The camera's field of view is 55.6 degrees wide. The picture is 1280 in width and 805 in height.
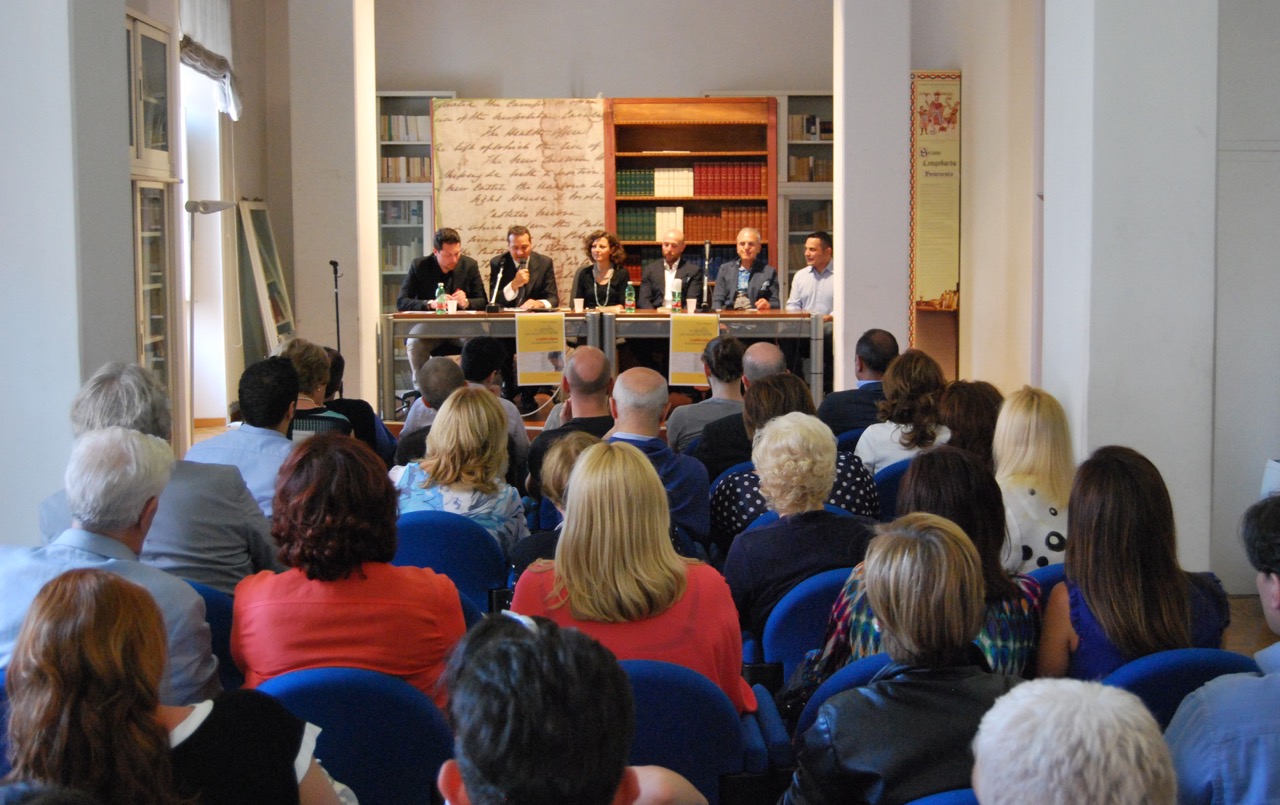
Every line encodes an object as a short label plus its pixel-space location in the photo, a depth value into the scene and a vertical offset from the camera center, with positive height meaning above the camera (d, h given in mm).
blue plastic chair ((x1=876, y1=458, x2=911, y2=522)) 3986 -560
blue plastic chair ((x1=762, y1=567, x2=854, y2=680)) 2662 -689
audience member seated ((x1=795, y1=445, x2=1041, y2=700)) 2381 -565
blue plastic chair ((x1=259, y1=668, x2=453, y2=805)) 1993 -713
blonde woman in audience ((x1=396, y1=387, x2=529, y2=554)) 3520 -463
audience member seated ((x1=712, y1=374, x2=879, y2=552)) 3643 -571
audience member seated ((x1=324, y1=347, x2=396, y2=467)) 4953 -433
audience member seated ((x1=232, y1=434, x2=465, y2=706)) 2268 -534
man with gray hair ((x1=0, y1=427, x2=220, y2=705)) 2223 -451
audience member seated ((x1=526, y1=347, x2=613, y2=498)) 4527 -299
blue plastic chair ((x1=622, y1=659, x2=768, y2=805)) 2055 -727
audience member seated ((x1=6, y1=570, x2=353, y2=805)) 1516 -502
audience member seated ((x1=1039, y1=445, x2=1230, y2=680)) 2314 -526
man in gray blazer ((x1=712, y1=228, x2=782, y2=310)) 9078 +208
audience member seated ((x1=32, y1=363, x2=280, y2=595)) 2916 -524
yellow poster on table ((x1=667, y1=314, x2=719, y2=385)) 7770 -177
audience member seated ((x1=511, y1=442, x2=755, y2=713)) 2330 -536
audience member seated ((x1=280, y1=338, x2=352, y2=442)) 4574 -305
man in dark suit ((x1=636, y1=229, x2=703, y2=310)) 9156 +262
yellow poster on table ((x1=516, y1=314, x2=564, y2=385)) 7820 -225
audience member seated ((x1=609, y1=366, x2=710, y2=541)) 3682 -420
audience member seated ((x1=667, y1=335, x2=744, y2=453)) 4895 -366
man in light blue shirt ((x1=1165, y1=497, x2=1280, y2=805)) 1683 -613
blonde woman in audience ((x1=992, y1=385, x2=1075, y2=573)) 3221 -451
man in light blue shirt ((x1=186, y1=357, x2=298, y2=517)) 3557 -363
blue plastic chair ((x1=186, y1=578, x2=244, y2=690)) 2537 -639
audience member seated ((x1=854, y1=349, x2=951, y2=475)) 4281 -383
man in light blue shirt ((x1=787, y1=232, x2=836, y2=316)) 9195 +216
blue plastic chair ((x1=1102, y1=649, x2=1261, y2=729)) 2064 -621
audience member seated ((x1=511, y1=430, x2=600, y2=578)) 3098 -463
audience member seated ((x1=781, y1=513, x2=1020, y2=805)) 1771 -578
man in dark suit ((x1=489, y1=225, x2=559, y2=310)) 8992 +272
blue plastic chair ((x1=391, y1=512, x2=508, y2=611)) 3246 -645
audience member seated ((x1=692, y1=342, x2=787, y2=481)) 4480 -501
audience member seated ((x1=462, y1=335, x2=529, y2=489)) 5398 -216
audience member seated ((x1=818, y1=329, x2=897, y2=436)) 5121 -362
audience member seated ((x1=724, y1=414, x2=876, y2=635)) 2934 -545
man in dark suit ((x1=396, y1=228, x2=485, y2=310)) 8859 +273
